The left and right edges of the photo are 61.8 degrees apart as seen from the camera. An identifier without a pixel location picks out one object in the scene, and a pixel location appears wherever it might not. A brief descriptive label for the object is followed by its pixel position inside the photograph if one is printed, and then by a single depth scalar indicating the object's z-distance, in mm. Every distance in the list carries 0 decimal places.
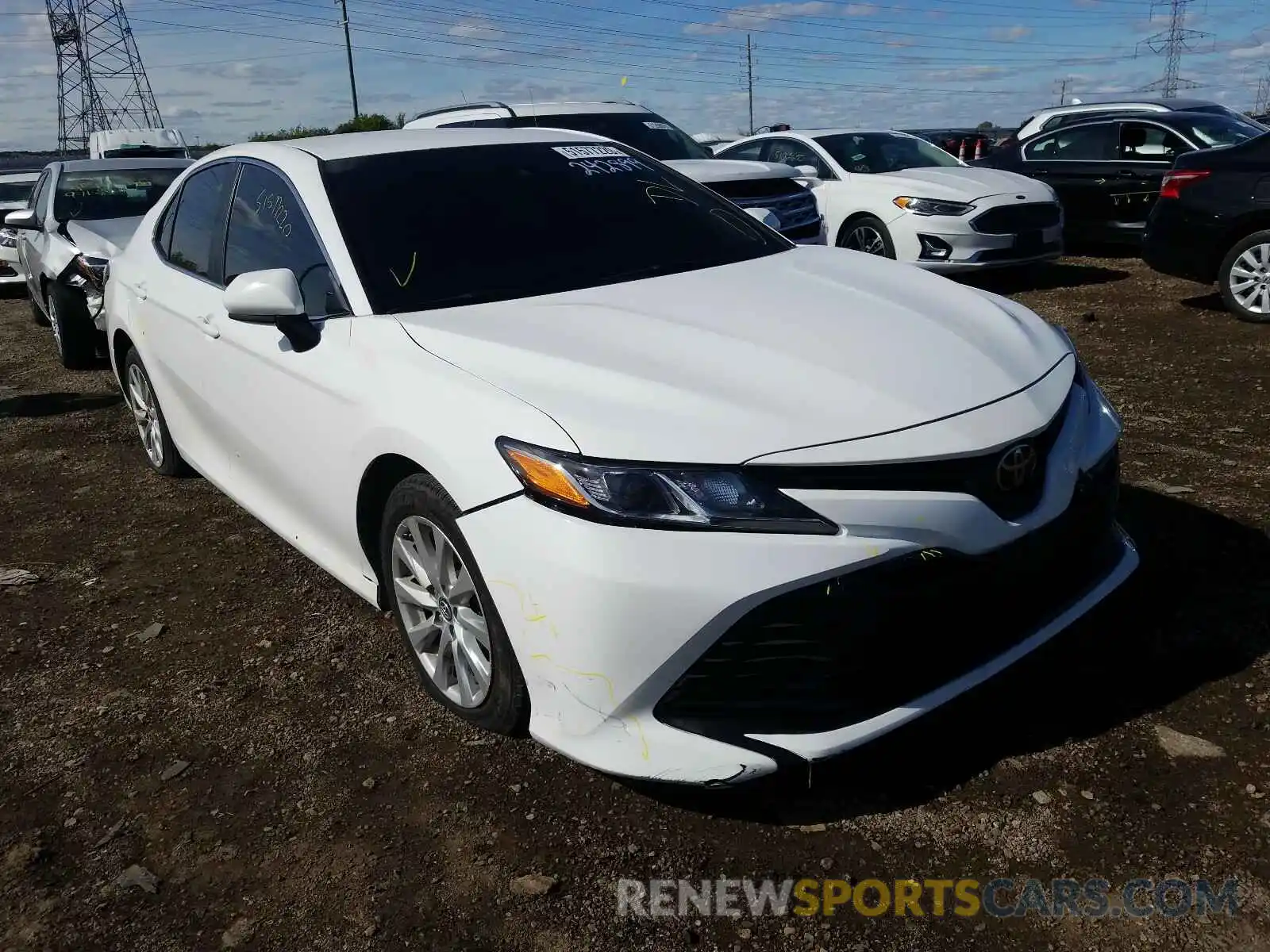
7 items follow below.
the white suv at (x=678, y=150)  8375
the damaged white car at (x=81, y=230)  7793
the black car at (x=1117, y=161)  10453
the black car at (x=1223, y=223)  7246
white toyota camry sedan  2242
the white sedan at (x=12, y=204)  12180
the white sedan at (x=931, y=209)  9062
